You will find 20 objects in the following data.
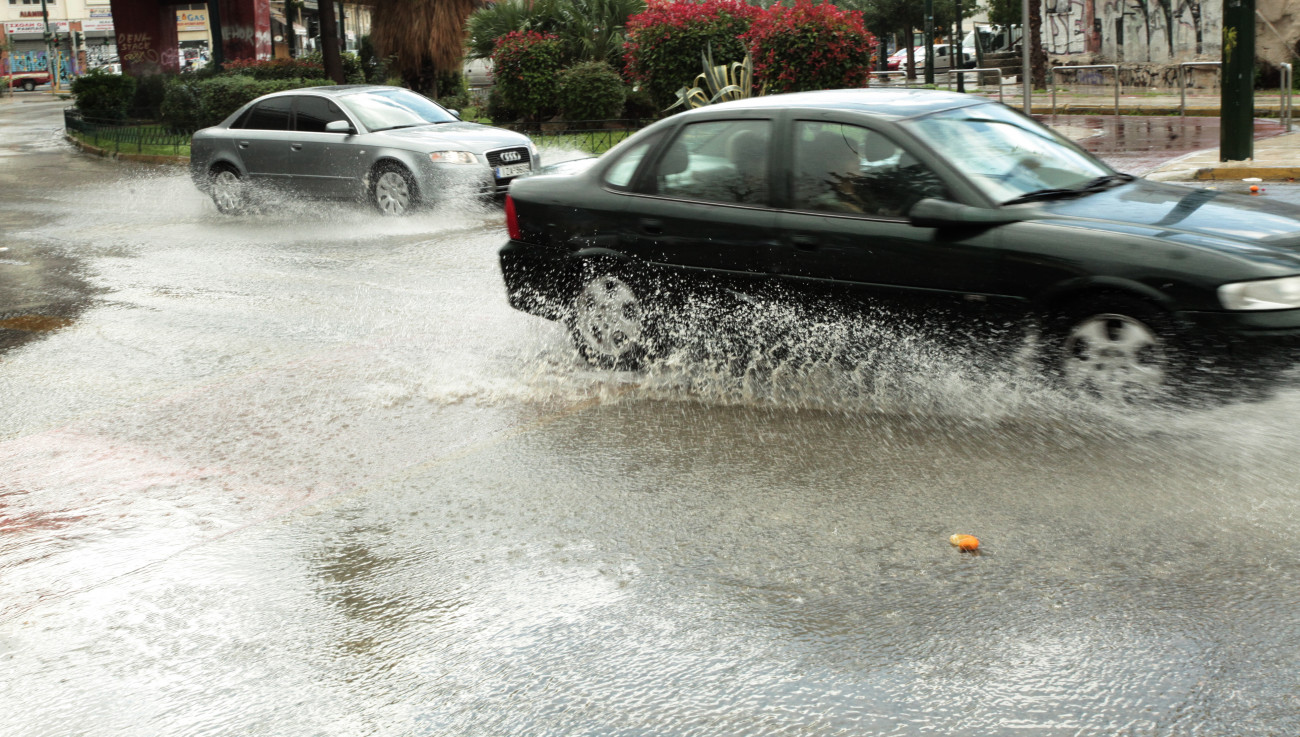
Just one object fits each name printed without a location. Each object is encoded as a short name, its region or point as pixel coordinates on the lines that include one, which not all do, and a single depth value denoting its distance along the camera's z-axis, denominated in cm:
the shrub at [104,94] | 3055
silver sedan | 1313
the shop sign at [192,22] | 7612
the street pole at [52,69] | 7594
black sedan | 502
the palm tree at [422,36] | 2681
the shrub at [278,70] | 2934
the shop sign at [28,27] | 8506
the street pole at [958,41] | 3828
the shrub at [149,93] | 3150
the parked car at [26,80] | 8025
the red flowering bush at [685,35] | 1930
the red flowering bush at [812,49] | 1792
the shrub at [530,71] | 2148
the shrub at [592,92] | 2094
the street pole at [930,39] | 3200
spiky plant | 1838
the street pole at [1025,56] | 1576
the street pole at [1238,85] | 1317
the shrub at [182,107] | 2581
